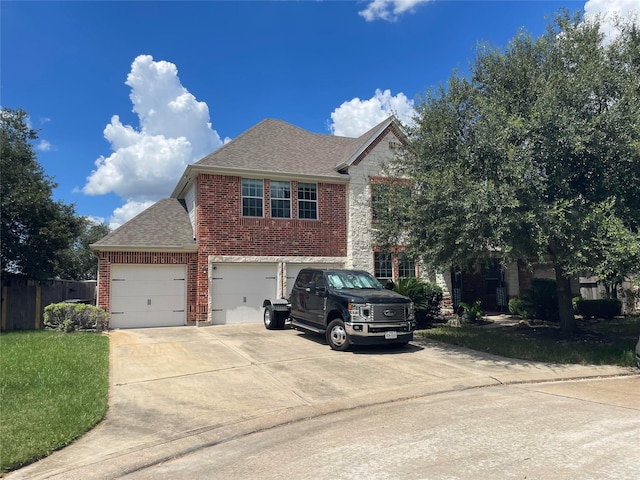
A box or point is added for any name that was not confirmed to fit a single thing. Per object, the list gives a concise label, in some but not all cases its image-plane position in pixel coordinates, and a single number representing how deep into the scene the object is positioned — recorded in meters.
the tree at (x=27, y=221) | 17.59
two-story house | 16.53
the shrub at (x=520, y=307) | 18.52
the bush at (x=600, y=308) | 18.84
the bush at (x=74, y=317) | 14.86
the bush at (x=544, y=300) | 17.88
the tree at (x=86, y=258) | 40.53
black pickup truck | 11.01
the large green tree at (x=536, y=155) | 9.77
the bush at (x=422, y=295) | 15.89
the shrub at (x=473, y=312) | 18.23
